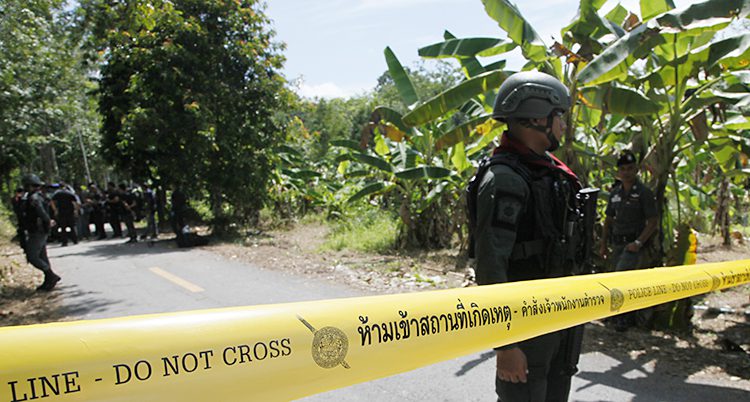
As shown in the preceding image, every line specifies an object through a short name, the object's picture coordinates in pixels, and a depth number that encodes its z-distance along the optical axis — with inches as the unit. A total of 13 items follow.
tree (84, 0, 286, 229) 500.7
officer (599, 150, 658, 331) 198.4
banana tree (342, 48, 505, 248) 335.3
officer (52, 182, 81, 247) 511.5
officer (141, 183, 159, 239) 558.9
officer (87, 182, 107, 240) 641.4
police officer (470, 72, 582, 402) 82.7
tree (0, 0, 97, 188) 264.2
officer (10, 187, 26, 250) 302.0
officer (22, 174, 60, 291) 299.9
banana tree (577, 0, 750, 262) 166.2
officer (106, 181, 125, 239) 601.9
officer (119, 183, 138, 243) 547.8
